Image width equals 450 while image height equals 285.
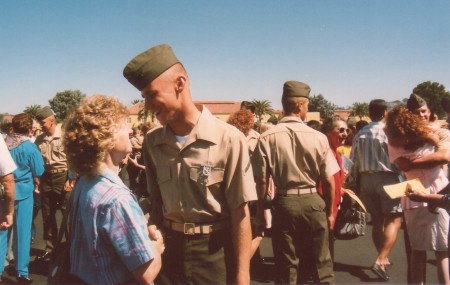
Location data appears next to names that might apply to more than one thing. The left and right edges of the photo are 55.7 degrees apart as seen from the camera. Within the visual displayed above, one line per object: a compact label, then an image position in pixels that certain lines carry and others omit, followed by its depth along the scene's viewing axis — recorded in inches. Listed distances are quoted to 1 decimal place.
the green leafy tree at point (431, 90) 3473.2
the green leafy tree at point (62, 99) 3878.0
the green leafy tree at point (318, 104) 4143.7
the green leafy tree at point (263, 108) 3533.5
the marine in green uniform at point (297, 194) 151.6
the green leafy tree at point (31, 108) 2983.8
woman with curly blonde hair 69.5
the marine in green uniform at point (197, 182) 88.4
